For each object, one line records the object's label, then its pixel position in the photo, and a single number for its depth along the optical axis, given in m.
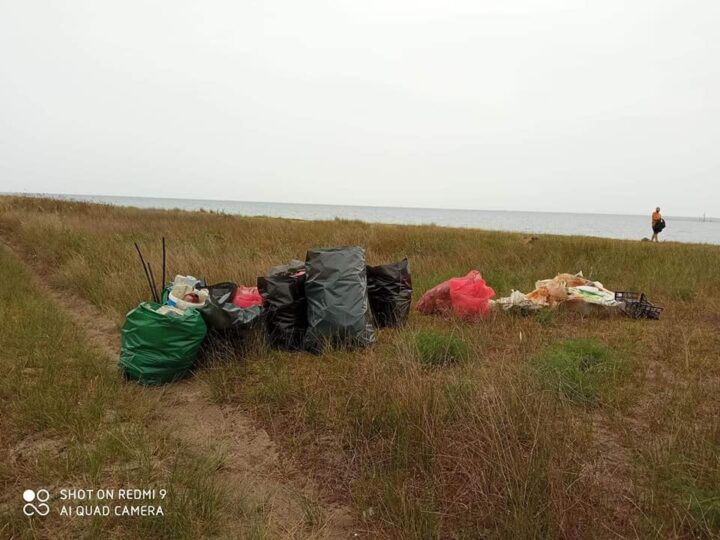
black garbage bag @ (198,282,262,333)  3.29
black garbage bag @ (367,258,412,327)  4.27
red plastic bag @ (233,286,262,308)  3.83
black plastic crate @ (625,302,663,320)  4.73
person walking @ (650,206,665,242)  16.33
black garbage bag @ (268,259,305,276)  3.83
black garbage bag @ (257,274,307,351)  3.63
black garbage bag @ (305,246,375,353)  3.49
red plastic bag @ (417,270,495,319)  4.59
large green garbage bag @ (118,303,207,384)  3.04
